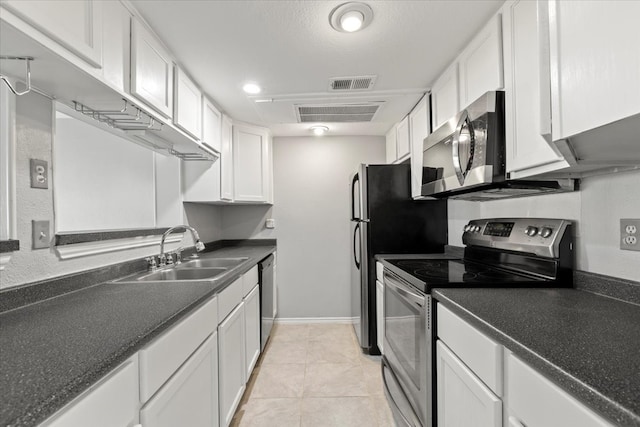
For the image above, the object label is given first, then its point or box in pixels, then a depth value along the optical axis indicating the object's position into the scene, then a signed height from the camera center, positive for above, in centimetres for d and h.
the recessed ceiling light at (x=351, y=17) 138 +95
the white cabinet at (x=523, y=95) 117 +49
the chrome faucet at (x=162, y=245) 196 -21
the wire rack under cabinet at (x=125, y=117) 138 +49
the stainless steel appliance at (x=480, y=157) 137 +28
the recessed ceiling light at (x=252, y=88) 218 +94
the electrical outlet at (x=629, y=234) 106 -8
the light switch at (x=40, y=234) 117 -8
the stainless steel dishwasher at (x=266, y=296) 253 -76
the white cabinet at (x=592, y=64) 69 +38
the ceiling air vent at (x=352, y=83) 209 +95
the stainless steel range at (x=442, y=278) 132 -33
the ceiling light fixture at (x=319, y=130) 317 +91
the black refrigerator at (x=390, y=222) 258 -8
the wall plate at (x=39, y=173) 117 +17
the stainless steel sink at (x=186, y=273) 187 -40
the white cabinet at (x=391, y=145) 311 +74
